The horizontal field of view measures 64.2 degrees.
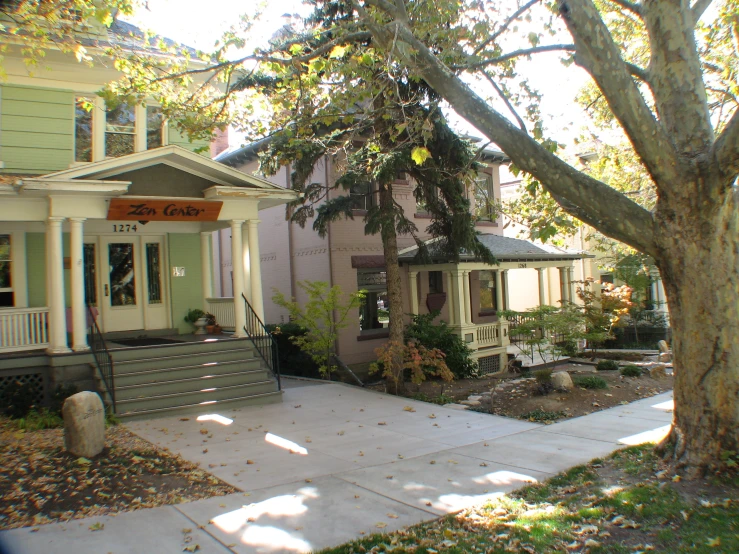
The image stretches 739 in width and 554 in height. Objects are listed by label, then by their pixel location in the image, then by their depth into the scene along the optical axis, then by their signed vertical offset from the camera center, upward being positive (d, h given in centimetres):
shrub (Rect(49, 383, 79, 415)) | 980 -166
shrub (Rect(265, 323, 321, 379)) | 1583 -186
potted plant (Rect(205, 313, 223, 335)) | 1355 -80
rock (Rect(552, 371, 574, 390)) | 1173 -209
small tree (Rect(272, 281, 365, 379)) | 1323 -69
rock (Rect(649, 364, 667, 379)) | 1394 -236
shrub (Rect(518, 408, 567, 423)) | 1001 -239
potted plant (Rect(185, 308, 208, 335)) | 1352 -63
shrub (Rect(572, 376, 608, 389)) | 1227 -224
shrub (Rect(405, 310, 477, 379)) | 1545 -162
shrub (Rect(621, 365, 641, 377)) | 1416 -235
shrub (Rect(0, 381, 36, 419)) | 950 -164
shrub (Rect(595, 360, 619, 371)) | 1540 -238
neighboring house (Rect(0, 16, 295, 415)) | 1035 +116
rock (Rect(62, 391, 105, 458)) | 719 -160
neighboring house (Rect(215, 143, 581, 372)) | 1648 +43
